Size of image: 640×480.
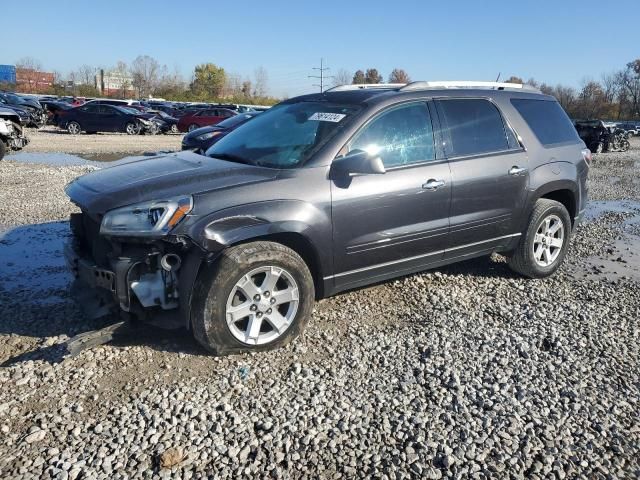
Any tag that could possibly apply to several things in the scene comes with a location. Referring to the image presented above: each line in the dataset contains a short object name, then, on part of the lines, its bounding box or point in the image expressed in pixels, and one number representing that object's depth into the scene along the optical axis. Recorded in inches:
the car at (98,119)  1005.8
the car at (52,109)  1093.8
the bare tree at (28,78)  3412.9
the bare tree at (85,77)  3996.1
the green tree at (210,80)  3932.1
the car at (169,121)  1113.4
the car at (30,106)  1060.5
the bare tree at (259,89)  4335.6
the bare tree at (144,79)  3855.8
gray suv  135.0
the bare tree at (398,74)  3823.8
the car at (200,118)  1112.8
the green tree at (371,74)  3909.9
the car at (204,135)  516.4
